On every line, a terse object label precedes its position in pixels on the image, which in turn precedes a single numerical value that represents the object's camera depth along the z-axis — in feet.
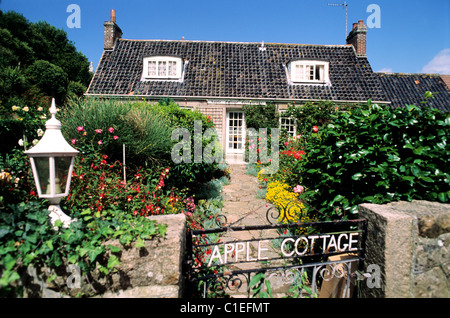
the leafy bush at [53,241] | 5.12
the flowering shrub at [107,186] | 10.79
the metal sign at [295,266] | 6.98
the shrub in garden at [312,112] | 39.47
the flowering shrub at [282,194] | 15.42
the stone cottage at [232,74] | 41.22
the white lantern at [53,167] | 7.16
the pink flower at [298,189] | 14.19
